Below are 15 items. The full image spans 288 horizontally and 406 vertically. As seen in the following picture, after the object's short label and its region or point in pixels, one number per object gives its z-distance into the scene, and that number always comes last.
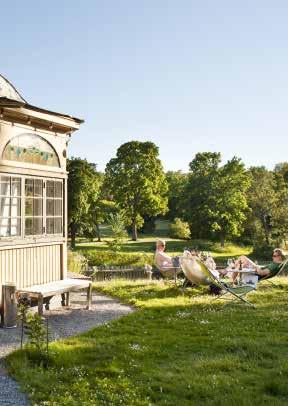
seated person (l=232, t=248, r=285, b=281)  13.91
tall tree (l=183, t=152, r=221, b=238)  44.91
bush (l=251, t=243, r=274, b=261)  36.65
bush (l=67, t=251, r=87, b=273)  20.55
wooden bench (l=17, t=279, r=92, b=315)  9.99
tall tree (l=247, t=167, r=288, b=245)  41.69
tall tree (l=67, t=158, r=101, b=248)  39.97
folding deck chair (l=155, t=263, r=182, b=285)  15.06
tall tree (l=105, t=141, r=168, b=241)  47.19
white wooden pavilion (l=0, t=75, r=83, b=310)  10.52
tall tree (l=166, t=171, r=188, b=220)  57.91
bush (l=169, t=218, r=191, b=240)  45.84
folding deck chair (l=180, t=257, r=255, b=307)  11.92
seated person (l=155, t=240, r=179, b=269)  15.13
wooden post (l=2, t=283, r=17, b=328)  9.52
